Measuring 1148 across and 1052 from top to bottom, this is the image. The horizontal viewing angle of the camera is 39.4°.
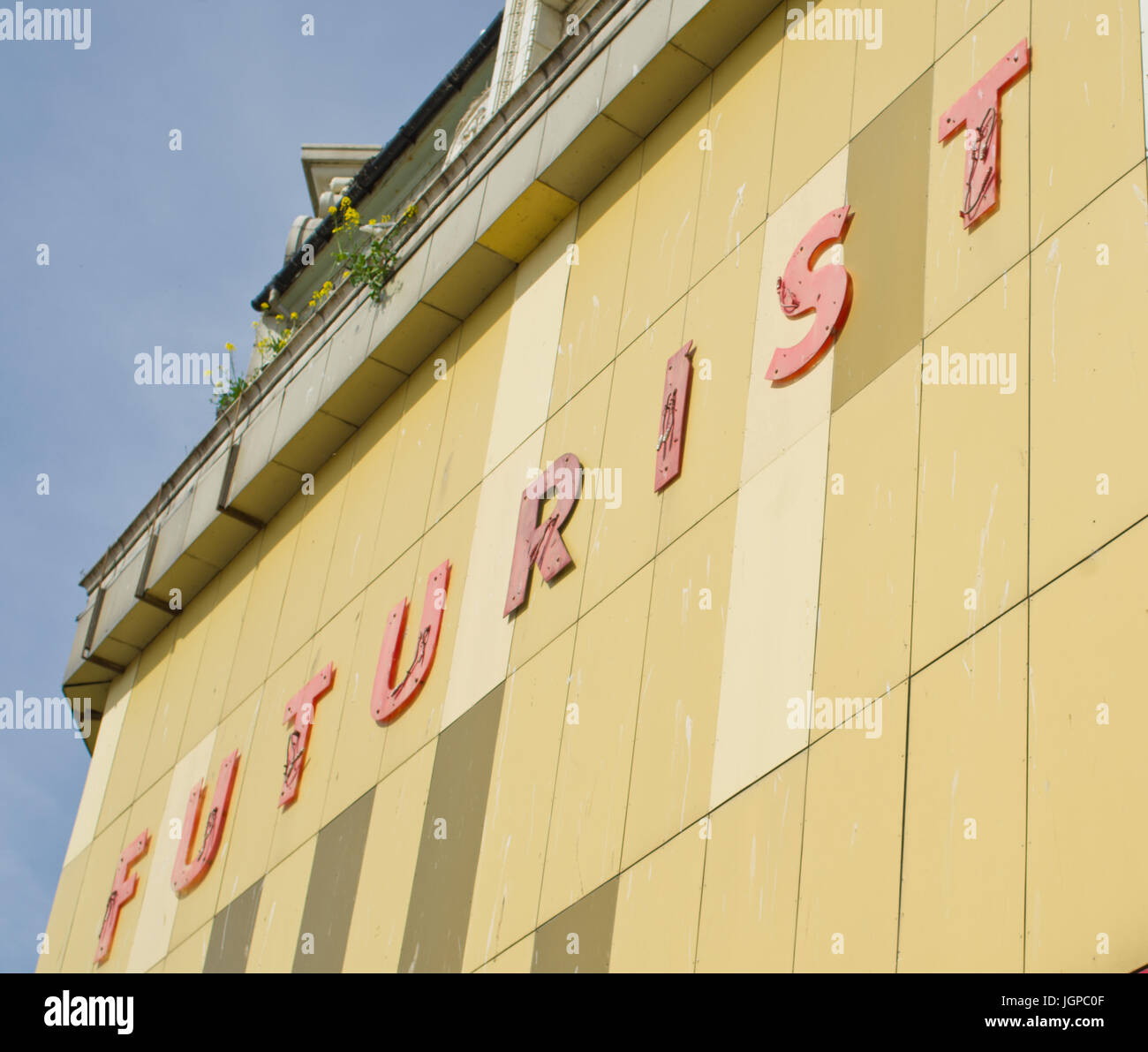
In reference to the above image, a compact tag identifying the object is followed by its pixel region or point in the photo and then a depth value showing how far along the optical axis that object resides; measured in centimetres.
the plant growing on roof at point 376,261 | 1481
